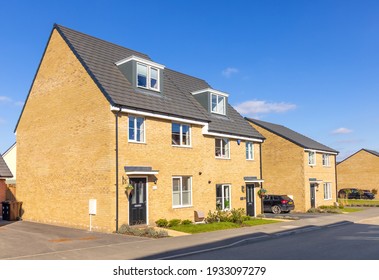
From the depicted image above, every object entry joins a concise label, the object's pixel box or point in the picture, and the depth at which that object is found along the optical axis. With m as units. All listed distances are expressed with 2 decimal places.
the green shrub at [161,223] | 18.59
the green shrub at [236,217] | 20.94
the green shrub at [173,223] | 18.98
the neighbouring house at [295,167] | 32.72
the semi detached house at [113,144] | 17.55
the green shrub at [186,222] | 19.92
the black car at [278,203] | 29.70
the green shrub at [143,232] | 16.02
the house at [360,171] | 51.88
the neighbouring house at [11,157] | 34.25
